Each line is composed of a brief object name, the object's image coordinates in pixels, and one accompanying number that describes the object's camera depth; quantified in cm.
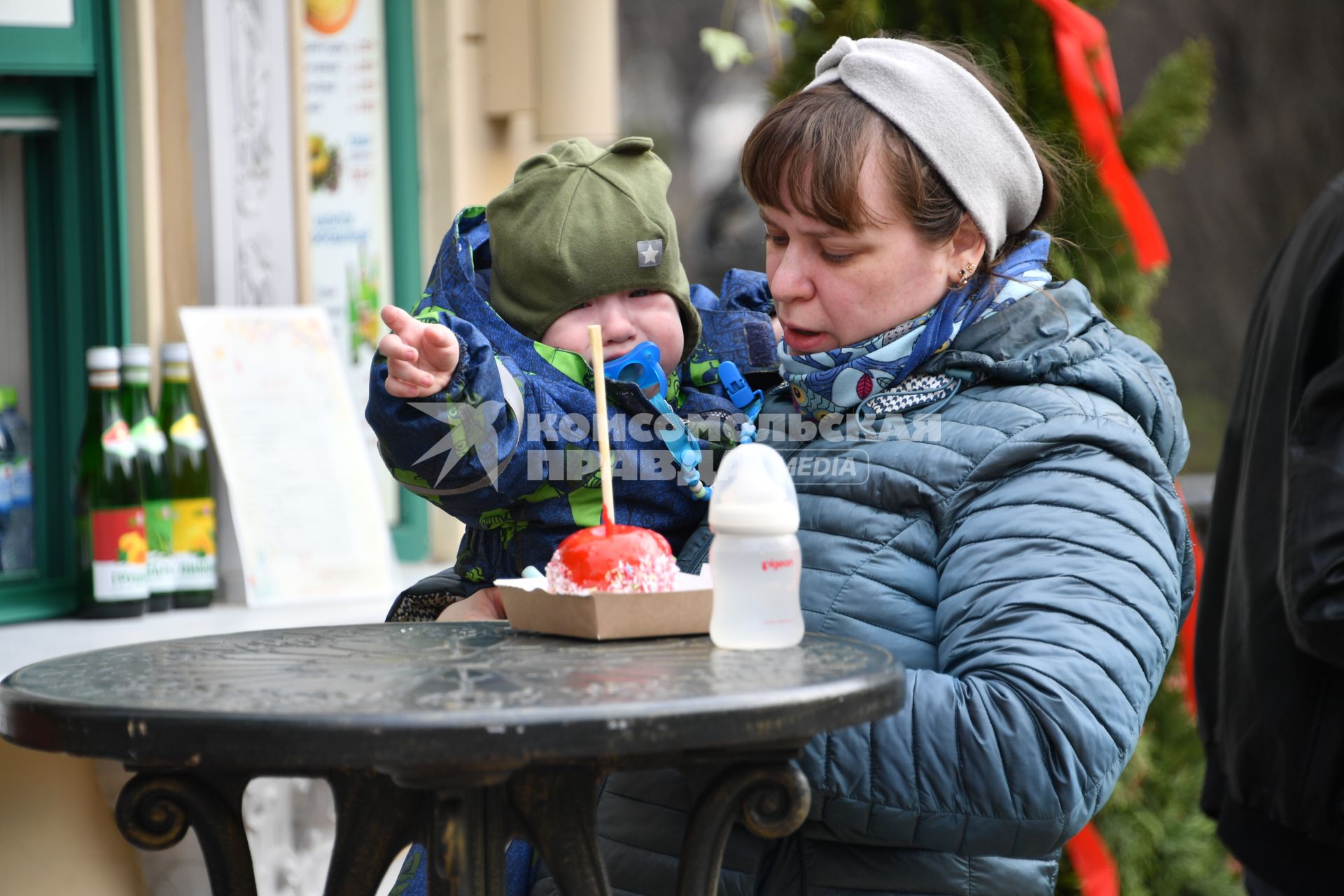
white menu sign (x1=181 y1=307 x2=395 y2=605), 620
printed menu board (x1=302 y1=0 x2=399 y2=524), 705
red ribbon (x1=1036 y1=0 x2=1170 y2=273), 621
